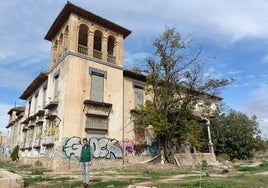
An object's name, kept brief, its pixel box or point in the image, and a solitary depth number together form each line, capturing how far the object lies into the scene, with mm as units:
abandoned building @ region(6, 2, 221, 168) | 13694
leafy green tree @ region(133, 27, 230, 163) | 15372
